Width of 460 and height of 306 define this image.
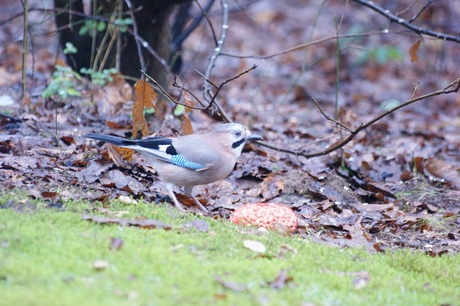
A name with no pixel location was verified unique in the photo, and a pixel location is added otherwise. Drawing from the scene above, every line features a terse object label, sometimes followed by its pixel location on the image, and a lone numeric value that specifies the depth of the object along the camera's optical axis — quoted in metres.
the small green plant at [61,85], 15.51
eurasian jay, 11.50
